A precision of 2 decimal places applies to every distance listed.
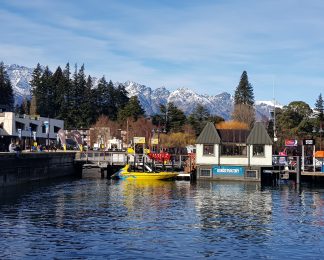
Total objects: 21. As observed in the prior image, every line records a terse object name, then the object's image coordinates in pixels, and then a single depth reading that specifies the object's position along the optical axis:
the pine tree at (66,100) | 174.12
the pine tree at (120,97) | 185.90
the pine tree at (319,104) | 164.75
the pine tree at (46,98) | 179.50
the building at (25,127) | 123.50
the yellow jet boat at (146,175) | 72.81
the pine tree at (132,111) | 160.12
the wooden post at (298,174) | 70.06
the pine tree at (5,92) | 185.34
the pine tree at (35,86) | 172.80
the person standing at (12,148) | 67.44
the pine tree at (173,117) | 153.00
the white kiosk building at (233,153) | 72.00
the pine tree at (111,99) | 183.11
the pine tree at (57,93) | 176.38
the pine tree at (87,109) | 173.12
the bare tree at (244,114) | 157.89
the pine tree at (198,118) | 153.20
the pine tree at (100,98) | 180.11
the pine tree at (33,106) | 171.12
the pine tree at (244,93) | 175.75
